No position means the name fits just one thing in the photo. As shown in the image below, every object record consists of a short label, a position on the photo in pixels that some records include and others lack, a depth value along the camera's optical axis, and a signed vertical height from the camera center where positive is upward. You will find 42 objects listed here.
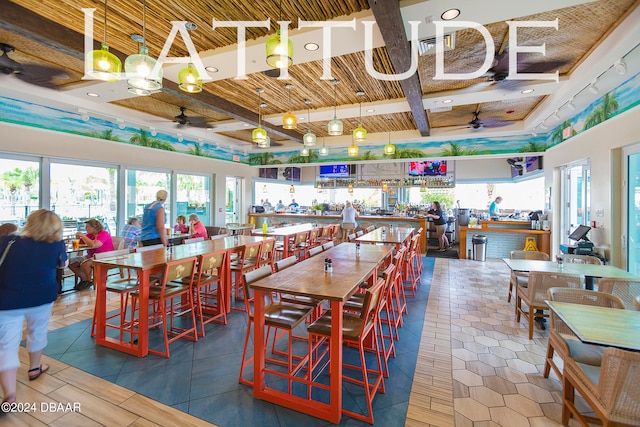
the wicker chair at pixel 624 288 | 2.70 -0.68
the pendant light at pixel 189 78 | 3.10 +1.38
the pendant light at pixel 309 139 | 5.28 +1.28
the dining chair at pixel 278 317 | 2.34 -0.85
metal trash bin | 7.48 -0.85
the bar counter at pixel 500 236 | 7.46 -0.59
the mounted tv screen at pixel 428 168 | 11.45 +1.71
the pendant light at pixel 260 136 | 4.99 +1.26
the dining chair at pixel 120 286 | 3.10 -0.79
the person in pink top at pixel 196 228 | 5.70 -0.31
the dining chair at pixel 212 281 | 3.32 -0.88
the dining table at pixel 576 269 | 3.06 -0.62
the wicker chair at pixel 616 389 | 1.43 -0.90
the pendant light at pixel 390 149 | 6.31 +1.33
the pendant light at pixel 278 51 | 2.36 +1.27
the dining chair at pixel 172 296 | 2.88 -0.90
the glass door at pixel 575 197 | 5.27 +0.30
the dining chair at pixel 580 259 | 3.74 -0.59
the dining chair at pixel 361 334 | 2.08 -0.89
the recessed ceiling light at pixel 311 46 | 3.48 +1.94
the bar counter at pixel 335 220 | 8.64 -0.23
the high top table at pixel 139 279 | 2.85 -0.70
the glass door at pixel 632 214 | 4.04 -0.01
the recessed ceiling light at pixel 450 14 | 2.80 +1.87
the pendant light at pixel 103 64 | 2.48 +1.23
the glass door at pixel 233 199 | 10.31 +0.44
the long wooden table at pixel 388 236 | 4.70 -0.42
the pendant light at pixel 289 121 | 4.35 +1.32
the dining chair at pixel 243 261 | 4.15 -0.73
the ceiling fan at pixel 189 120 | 6.54 +2.19
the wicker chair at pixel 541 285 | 2.98 -0.73
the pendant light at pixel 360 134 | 4.99 +1.30
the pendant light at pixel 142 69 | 2.57 +1.23
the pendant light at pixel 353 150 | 6.14 +1.27
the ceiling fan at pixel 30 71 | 3.80 +2.10
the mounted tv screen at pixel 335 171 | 13.09 +1.80
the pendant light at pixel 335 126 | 4.65 +1.33
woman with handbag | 2.12 -0.53
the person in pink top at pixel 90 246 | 4.68 -0.53
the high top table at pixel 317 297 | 2.03 -0.68
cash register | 4.45 -0.47
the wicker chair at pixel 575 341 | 2.02 -0.93
